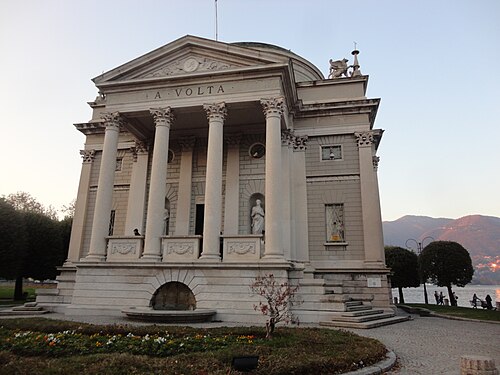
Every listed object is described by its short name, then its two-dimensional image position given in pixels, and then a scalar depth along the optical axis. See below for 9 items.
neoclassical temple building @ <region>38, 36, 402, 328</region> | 16.25
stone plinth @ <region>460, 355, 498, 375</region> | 5.78
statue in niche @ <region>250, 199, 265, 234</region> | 19.78
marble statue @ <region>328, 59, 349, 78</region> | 23.83
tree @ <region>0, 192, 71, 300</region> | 26.89
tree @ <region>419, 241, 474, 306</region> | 34.88
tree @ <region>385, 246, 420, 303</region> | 39.47
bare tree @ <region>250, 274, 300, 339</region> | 14.51
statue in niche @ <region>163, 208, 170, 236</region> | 22.38
